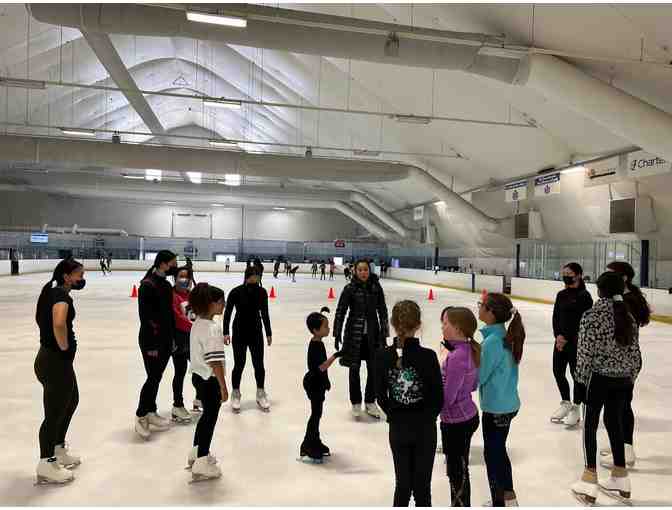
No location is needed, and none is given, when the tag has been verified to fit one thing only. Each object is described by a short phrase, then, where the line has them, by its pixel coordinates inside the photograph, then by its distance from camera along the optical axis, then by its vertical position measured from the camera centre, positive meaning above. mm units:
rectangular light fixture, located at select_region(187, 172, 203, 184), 34203 +4782
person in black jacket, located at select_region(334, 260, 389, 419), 4766 -613
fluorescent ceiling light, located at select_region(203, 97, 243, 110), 13258 +3771
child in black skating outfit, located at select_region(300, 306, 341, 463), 3912 -971
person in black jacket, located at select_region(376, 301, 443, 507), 2498 -685
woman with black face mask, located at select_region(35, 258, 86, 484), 3410 -740
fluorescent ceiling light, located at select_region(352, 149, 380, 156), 18909 +3646
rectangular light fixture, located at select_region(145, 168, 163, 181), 36312 +5183
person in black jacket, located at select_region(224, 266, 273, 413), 5211 -723
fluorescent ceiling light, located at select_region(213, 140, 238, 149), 33625 +6890
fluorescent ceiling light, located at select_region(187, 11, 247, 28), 8141 +3597
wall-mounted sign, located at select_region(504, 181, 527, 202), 19453 +2444
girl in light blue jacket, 2938 -643
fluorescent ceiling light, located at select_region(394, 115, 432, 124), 13758 +3537
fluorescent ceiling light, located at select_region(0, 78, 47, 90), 11695 +3668
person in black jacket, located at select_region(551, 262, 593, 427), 4680 -579
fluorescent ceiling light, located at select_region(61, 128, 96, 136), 15430 +3454
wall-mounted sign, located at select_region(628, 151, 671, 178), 13023 +2383
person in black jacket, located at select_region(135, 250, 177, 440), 4293 -628
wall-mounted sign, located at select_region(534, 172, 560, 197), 17422 +2437
